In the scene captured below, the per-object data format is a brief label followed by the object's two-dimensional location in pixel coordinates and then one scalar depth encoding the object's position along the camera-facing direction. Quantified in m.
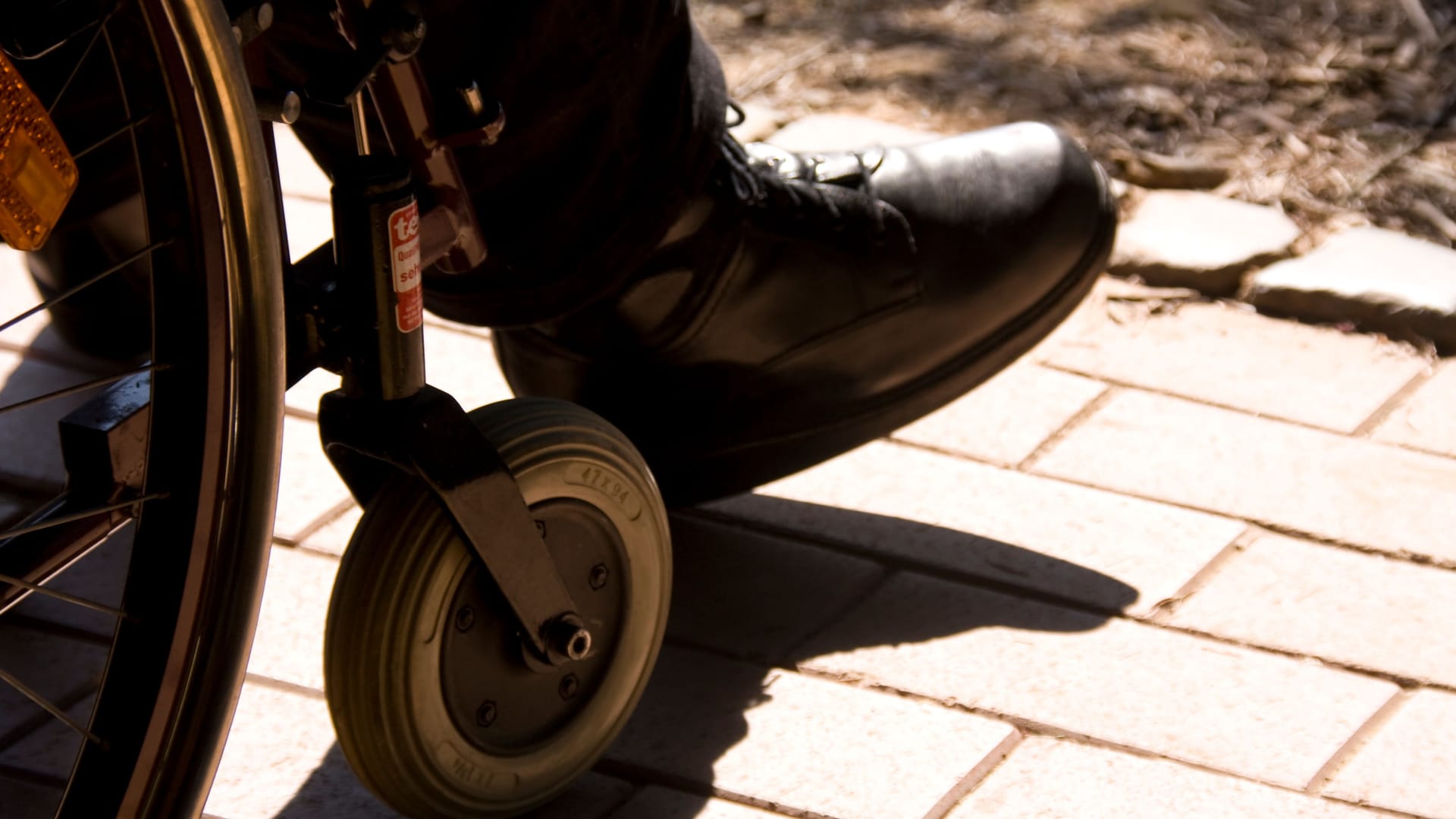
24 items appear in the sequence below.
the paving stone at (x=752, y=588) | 2.54
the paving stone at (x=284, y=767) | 2.40
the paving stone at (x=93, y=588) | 2.55
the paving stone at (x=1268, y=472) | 2.64
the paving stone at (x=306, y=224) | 3.01
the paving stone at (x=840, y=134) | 3.21
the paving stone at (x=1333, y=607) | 2.52
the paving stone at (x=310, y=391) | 2.78
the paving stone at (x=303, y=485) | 2.65
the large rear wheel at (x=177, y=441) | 2.17
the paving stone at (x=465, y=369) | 2.80
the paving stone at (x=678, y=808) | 2.40
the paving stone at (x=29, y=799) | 2.39
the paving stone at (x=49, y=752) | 2.43
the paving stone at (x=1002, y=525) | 2.59
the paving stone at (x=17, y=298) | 2.87
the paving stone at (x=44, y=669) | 2.47
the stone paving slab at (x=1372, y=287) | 2.85
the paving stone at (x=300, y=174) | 3.10
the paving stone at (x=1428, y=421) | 2.73
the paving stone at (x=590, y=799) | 2.40
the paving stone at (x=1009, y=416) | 2.74
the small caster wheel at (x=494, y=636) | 2.29
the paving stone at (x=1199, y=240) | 2.94
